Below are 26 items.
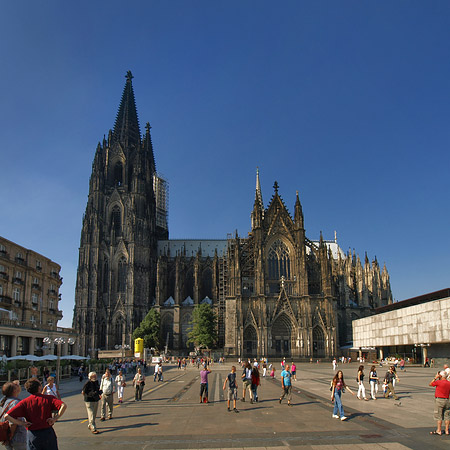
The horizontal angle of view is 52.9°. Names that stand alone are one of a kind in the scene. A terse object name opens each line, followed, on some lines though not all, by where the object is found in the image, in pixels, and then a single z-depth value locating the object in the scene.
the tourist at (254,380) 17.89
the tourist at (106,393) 14.80
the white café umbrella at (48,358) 34.75
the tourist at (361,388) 18.57
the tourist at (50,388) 13.41
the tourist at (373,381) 19.19
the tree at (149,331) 70.00
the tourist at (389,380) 19.10
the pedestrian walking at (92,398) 12.61
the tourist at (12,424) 6.68
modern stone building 44.78
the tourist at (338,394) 13.98
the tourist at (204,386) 18.55
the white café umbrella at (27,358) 33.72
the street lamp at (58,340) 31.54
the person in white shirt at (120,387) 19.06
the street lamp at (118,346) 71.31
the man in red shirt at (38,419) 6.73
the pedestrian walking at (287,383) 17.17
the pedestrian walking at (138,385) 19.75
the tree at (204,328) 67.06
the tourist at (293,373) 28.52
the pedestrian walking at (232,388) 16.06
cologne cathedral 62.53
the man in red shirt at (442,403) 11.53
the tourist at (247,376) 18.85
